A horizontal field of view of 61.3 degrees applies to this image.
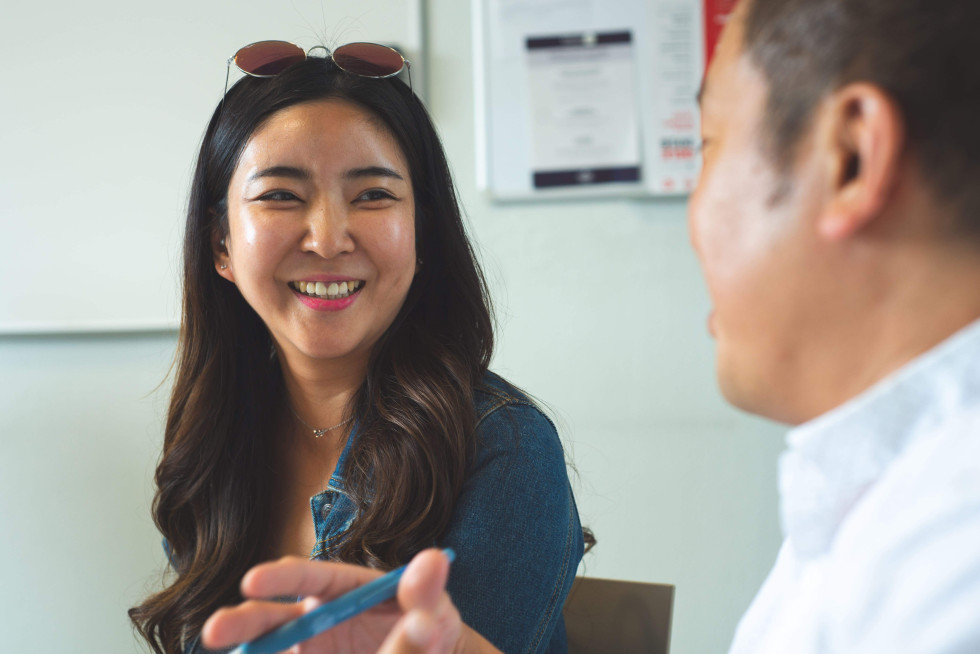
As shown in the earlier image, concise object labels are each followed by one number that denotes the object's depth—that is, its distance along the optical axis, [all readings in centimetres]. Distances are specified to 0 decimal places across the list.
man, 38
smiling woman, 100
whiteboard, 189
